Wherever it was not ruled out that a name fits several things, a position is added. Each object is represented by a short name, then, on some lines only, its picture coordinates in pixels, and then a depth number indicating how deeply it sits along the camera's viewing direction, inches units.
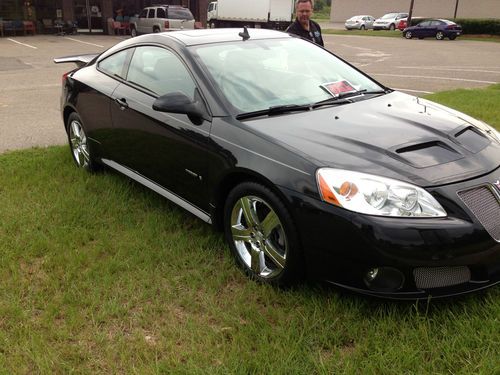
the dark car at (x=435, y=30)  1195.9
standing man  230.2
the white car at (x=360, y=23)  1744.0
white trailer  1247.5
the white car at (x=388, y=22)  1647.4
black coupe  95.8
